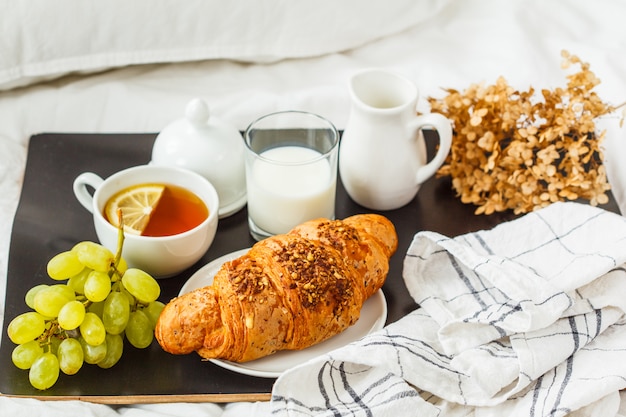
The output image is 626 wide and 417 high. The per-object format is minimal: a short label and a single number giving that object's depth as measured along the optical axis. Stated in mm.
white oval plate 1180
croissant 1143
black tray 1168
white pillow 1729
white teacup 1274
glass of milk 1370
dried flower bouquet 1449
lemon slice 1312
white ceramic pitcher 1427
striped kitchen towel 1125
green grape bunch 1132
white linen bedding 1752
